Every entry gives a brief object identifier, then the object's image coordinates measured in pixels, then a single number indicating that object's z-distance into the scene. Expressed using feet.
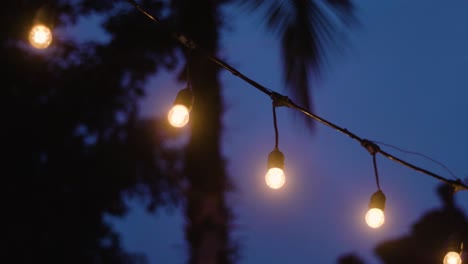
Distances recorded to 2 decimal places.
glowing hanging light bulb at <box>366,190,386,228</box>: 12.64
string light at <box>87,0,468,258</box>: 10.28
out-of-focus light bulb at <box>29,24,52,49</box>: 12.25
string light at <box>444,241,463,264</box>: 13.58
